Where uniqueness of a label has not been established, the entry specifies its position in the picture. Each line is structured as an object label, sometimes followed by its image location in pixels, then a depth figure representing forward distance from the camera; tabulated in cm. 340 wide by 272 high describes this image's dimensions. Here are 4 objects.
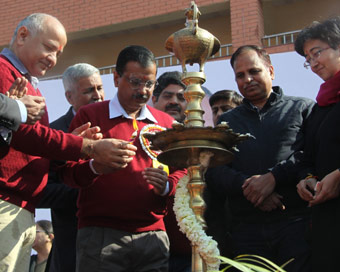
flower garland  195
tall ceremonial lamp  198
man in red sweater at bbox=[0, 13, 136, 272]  251
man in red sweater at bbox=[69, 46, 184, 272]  282
